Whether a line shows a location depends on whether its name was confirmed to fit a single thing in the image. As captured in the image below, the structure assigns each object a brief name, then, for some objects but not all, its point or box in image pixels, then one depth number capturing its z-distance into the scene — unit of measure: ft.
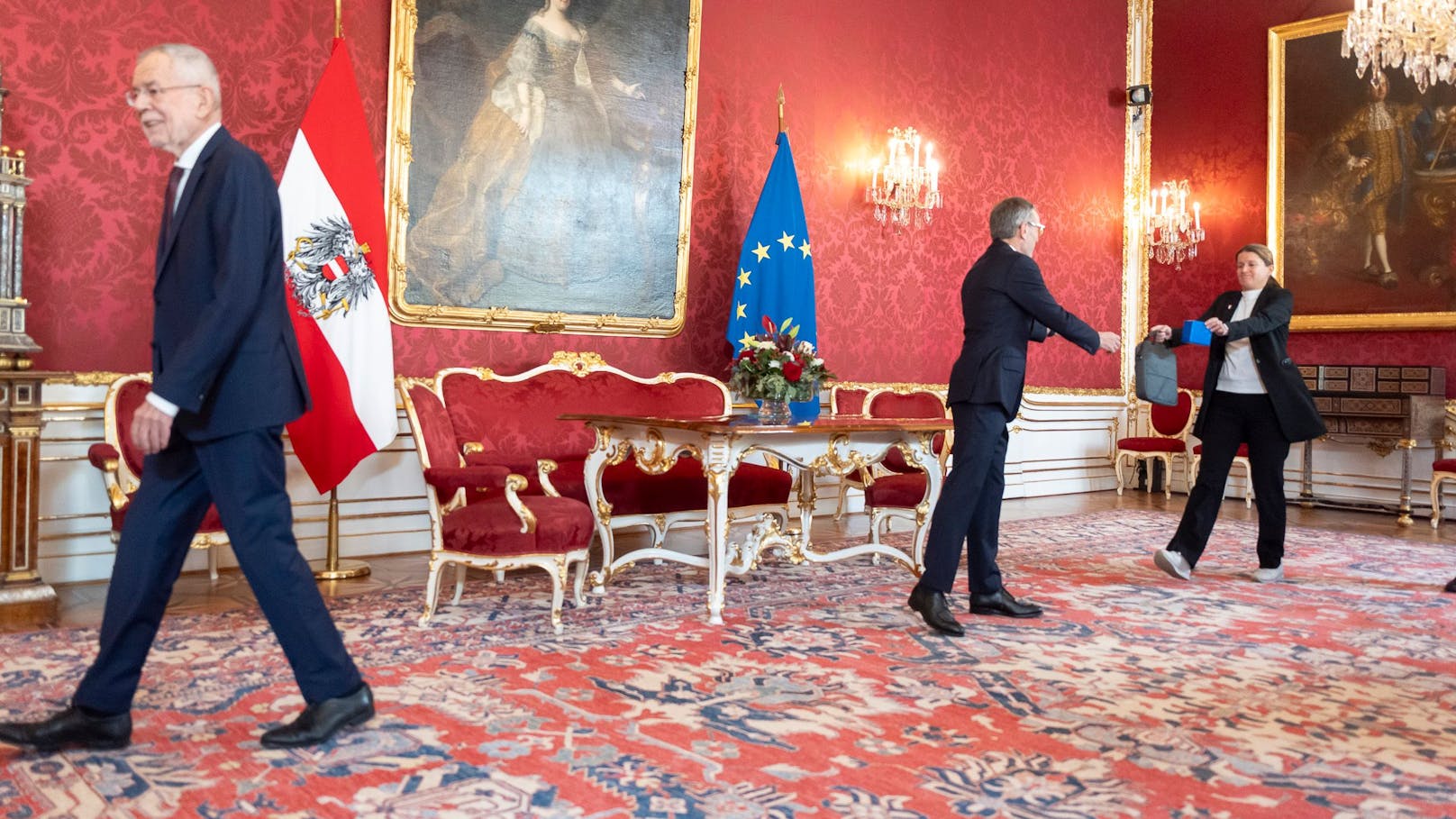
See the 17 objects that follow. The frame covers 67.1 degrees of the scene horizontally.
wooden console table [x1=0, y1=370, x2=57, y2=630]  13.79
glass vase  14.79
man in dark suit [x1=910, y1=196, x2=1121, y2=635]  13.01
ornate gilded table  13.71
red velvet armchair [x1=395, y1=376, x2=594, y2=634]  12.93
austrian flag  15.65
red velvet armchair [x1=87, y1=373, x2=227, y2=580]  14.02
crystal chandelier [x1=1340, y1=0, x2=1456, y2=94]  18.88
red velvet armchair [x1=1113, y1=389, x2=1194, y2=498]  29.25
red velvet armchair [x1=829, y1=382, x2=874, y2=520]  21.88
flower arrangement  14.74
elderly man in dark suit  8.03
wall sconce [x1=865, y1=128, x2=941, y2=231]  25.49
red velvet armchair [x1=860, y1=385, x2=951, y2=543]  17.56
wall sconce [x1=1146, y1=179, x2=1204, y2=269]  31.27
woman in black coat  16.40
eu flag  22.09
